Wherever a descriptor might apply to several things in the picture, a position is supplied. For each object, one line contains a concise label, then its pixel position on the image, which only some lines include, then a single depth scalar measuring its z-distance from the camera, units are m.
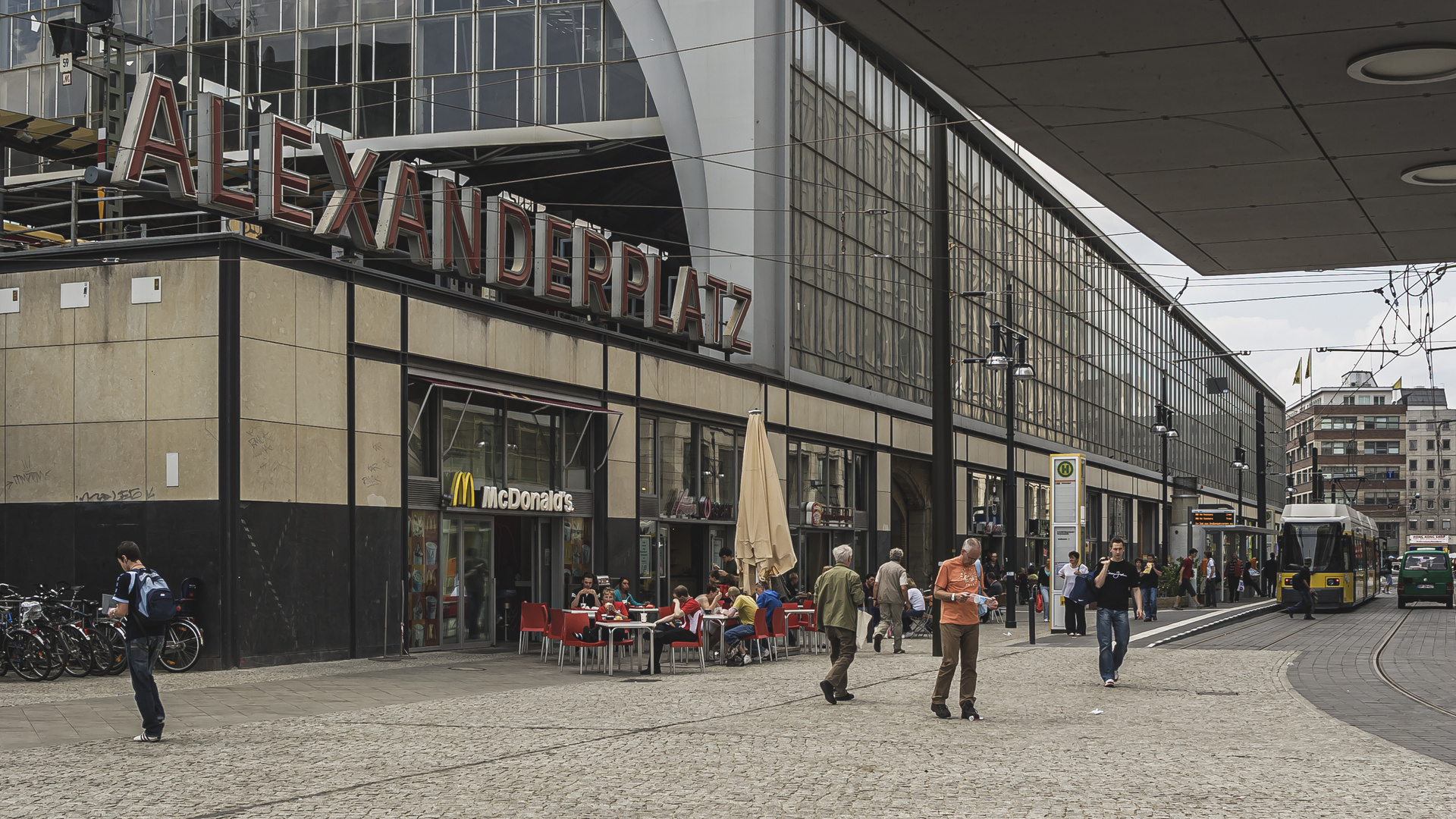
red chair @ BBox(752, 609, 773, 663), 20.27
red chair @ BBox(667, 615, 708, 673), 19.31
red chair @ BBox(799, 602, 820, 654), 23.20
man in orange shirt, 13.59
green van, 47.97
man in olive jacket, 15.28
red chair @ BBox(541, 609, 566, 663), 20.14
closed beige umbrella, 23.52
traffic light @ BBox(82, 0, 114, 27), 23.16
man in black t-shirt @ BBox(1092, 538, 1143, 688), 16.67
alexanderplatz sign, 18.80
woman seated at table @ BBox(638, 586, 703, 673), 19.02
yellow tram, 42.97
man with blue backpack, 11.56
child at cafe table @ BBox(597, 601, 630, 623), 19.15
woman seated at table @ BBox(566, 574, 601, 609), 21.91
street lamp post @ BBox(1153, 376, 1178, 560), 50.50
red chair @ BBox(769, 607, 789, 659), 20.91
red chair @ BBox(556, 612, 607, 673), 19.28
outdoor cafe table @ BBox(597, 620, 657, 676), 18.48
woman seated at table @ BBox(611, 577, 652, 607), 21.98
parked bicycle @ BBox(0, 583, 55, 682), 17.06
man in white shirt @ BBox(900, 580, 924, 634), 26.47
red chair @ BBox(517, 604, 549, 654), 21.23
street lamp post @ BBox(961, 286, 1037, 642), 29.81
